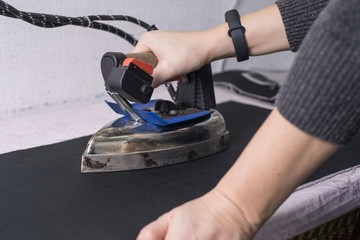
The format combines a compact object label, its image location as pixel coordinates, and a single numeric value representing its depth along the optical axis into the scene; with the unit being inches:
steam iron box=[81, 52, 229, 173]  35.1
